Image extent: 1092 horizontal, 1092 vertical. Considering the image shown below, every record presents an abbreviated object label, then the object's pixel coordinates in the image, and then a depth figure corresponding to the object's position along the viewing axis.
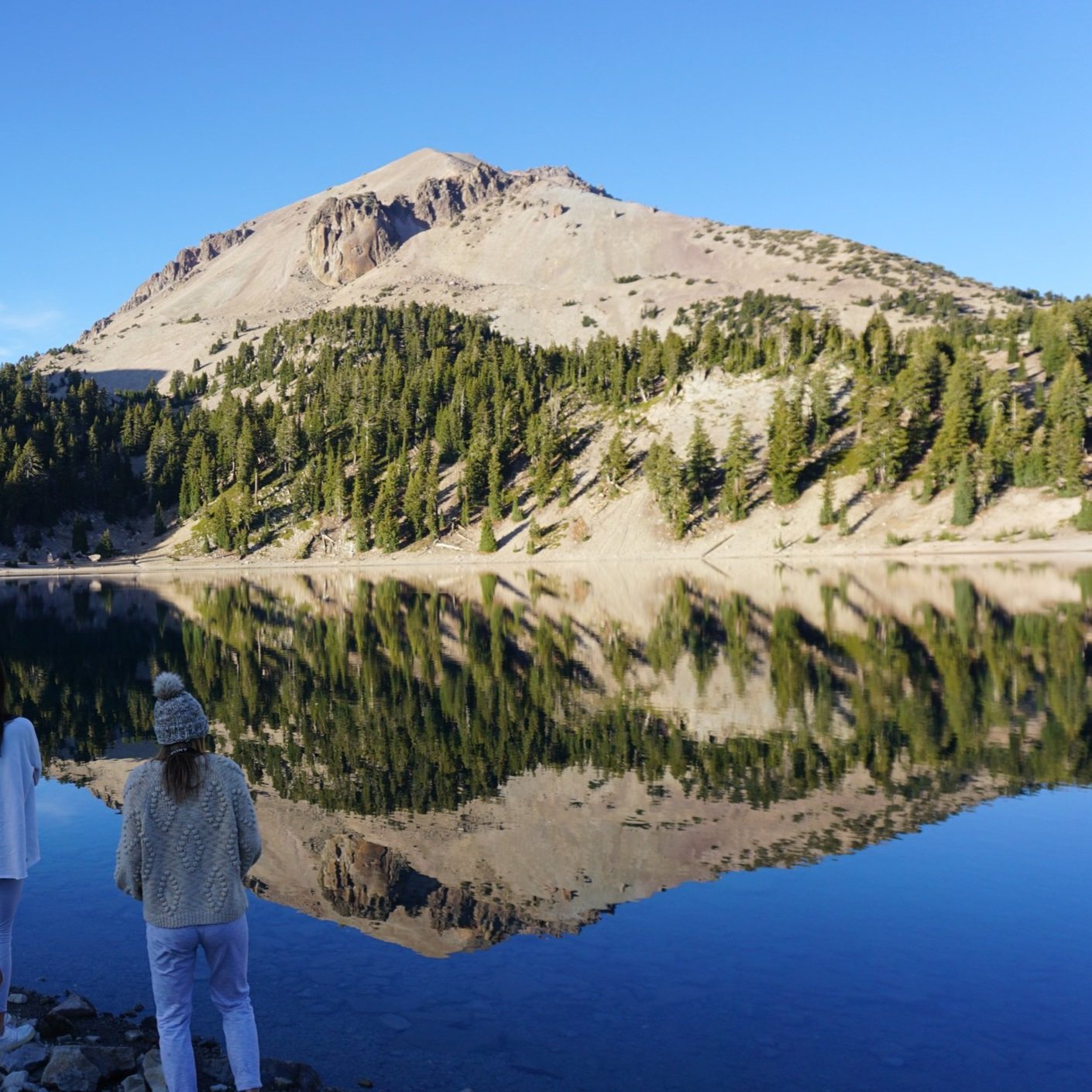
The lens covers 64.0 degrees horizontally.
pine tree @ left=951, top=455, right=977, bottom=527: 97.56
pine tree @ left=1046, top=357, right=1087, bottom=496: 94.81
